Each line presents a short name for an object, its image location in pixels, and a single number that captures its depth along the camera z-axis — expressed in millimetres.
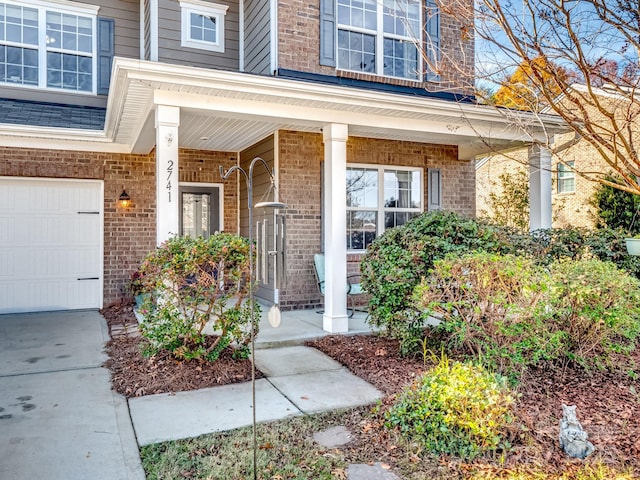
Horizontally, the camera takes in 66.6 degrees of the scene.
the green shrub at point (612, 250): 6148
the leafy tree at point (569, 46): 3955
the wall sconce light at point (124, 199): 8109
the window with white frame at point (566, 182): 14102
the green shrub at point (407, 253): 4824
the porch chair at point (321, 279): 7227
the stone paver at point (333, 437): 3125
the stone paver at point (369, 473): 2670
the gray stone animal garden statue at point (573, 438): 2859
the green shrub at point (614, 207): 11148
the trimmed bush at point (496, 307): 3980
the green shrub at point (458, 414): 2879
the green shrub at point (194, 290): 4438
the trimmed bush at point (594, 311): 4109
